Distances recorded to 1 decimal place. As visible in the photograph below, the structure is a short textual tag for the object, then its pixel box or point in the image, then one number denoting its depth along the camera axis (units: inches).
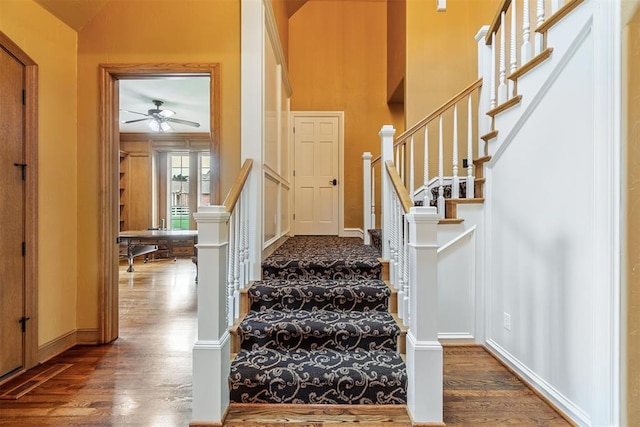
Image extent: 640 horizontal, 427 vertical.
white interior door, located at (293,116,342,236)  208.7
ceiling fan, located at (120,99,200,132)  221.4
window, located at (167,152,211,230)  316.2
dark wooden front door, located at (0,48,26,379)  92.3
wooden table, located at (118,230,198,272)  220.1
